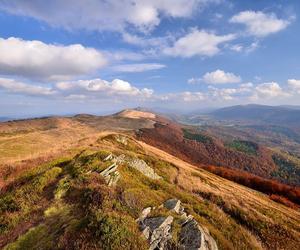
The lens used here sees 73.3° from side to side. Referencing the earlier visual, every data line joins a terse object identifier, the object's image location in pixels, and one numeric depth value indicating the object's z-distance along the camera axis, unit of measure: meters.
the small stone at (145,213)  11.12
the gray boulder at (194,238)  9.73
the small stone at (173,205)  12.94
